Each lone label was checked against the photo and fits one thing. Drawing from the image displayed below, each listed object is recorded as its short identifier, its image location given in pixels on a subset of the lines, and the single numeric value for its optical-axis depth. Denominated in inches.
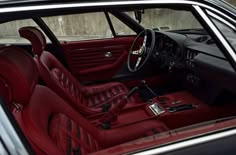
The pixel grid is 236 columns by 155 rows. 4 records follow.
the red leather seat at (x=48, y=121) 36.0
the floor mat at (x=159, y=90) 84.9
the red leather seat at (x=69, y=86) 64.3
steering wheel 75.9
